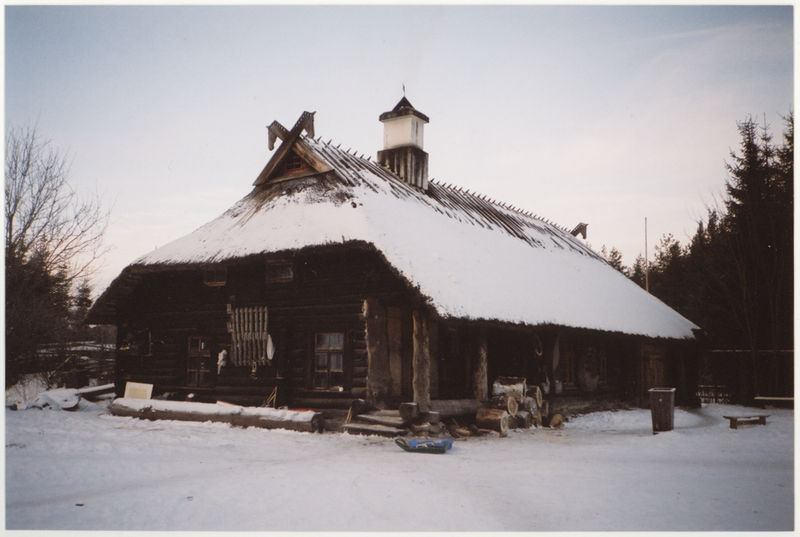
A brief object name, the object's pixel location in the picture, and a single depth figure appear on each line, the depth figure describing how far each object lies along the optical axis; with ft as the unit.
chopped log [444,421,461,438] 36.91
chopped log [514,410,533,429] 40.37
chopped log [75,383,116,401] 52.40
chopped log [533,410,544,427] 42.01
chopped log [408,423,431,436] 35.22
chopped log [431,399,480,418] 37.93
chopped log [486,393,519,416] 39.27
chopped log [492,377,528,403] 40.29
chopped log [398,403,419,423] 35.63
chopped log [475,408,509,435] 37.70
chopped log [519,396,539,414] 41.22
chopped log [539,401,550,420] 43.83
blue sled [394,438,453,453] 29.84
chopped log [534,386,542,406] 42.56
